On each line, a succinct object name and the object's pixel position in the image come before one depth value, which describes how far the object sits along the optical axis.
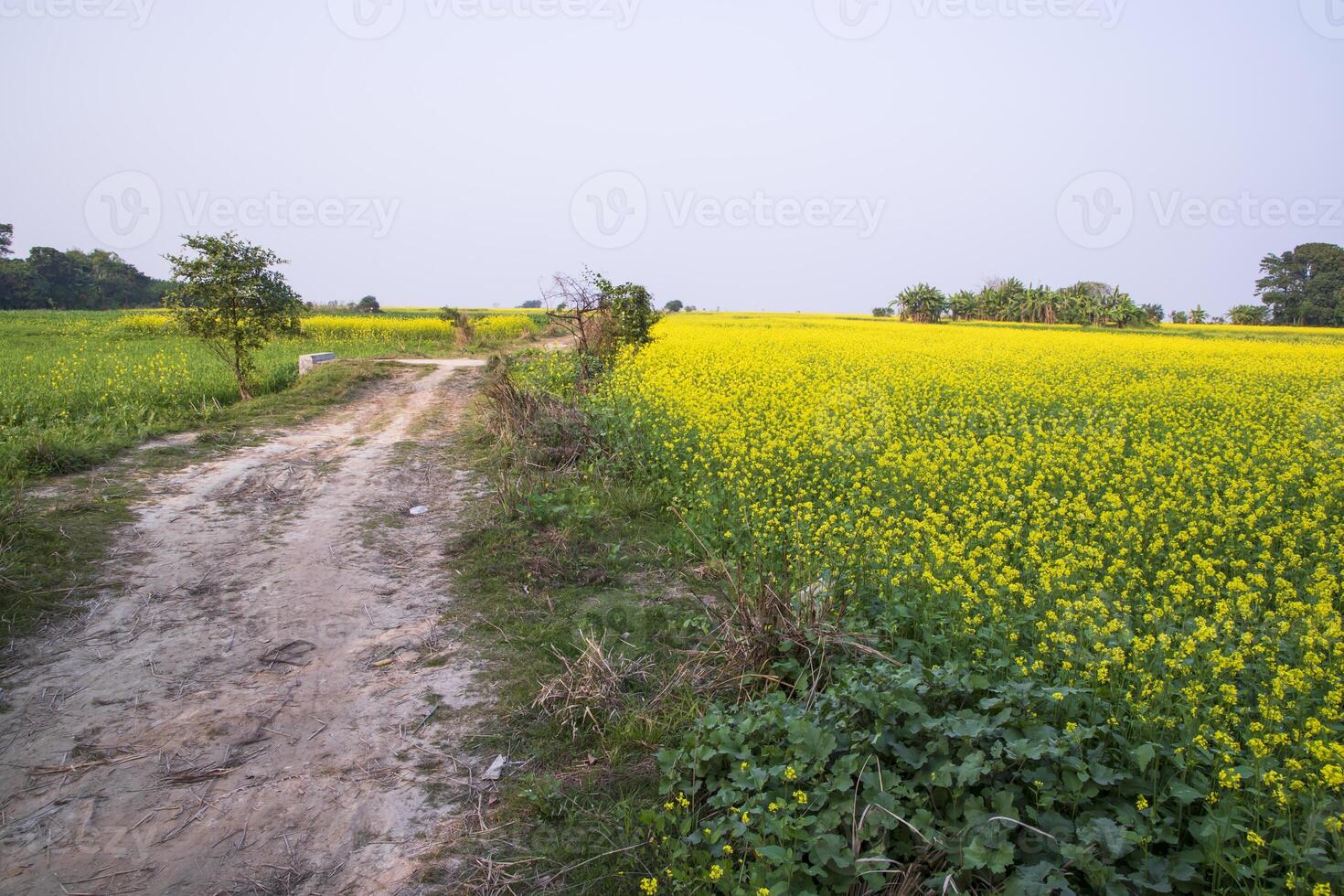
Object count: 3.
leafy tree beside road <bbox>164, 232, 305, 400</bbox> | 12.10
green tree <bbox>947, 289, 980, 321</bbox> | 57.53
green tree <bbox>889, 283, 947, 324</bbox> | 54.94
